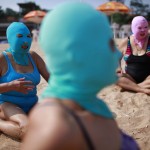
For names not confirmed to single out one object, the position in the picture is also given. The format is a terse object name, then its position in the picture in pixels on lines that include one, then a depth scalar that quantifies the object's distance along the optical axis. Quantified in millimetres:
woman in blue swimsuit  3668
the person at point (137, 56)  5719
